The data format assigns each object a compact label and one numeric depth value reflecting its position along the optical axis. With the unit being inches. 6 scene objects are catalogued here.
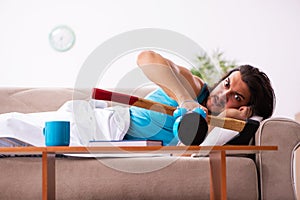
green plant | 171.5
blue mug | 78.4
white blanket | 93.9
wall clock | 178.4
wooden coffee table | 73.2
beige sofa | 96.3
